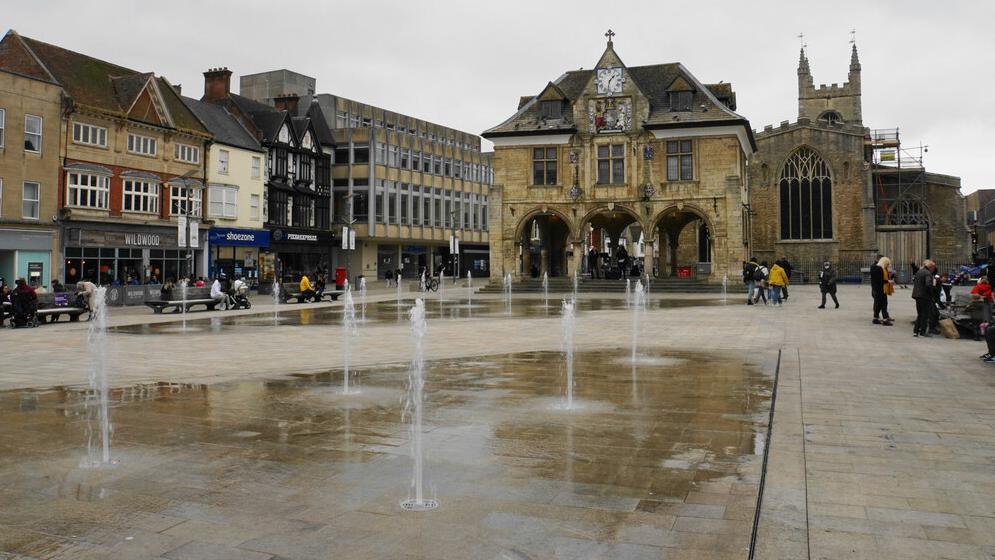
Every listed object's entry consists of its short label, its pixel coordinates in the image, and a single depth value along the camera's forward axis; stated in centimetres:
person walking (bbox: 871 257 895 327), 1894
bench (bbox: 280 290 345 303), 3303
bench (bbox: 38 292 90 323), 2150
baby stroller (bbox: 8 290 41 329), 2006
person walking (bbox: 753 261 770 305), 2765
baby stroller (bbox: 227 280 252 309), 2864
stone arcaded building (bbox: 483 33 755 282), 4103
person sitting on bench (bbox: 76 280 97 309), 2380
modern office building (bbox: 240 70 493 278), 6056
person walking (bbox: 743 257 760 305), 2783
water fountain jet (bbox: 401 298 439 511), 486
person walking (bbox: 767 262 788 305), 2767
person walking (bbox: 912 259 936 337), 1587
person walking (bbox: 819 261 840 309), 2498
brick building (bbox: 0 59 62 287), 3181
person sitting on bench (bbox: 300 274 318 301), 3293
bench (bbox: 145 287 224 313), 2542
